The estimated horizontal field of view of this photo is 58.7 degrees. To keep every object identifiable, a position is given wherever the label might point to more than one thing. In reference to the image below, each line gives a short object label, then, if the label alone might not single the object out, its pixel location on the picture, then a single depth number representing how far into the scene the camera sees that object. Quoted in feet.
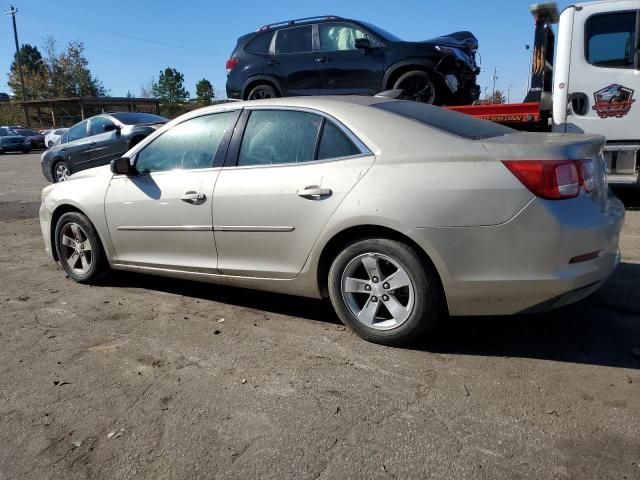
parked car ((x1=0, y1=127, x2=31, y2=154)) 104.88
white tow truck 23.65
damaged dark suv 26.81
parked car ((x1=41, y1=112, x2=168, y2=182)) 38.60
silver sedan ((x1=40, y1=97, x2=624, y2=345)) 10.32
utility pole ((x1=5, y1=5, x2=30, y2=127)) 171.93
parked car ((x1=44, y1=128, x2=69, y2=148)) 95.27
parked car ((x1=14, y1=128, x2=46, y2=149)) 113.78
